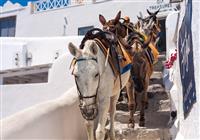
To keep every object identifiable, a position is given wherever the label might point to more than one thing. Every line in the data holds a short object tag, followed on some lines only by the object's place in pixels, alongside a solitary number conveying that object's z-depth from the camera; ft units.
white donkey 15.05
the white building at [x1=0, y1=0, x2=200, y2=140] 16.19
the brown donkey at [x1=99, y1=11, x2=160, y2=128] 22.06
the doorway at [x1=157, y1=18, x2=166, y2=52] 44.95
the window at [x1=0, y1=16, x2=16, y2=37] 64.64
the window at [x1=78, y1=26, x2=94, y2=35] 54.92
